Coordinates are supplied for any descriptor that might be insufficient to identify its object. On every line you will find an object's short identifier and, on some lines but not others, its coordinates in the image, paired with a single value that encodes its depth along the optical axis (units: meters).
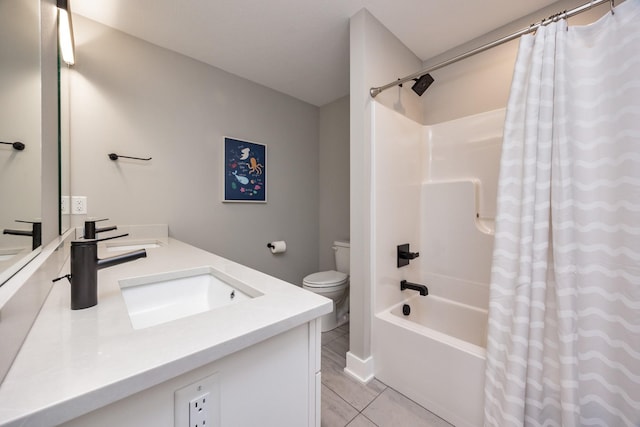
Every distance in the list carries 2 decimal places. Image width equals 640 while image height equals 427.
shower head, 1.62
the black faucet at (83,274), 0.57
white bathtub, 1.13
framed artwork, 2.14
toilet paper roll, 2.38
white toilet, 2.00
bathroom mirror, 0.52
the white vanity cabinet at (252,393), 0.41
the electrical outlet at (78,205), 1.51
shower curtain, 0.85
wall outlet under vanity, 0.45
